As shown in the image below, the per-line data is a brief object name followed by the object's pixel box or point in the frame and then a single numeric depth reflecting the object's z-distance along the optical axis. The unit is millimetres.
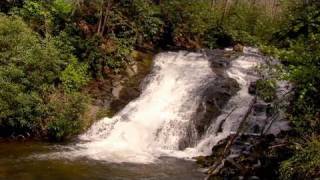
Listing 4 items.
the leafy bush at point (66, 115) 19859
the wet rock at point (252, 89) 23809
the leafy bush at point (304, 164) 12172
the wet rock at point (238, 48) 36312
